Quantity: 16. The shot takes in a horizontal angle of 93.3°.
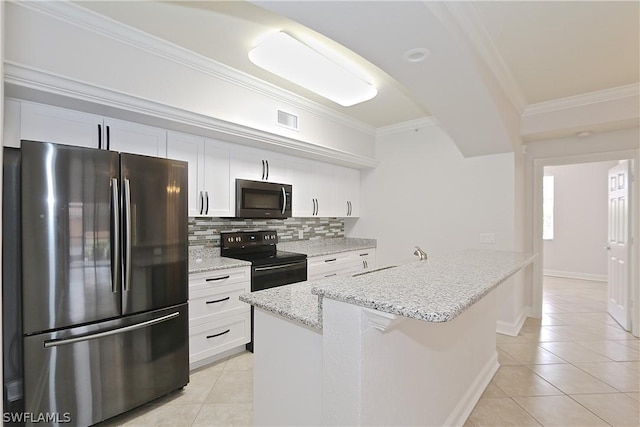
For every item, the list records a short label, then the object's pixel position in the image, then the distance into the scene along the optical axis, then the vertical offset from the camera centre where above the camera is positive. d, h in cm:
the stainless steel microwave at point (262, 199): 309 +13
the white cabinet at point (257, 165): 312 +51
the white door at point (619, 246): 355 -45
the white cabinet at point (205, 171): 270 +38
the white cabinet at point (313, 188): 377 +30
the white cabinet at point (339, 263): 358 -69
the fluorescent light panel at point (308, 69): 223 +117
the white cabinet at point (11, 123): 186 +55
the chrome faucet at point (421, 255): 207 -31
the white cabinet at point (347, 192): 437 +29
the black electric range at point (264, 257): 300 -50
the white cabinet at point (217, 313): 254 -92
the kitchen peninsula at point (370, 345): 106 -59
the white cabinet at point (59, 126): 194 +58
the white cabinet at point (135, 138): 227 +58
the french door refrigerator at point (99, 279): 166 -42
